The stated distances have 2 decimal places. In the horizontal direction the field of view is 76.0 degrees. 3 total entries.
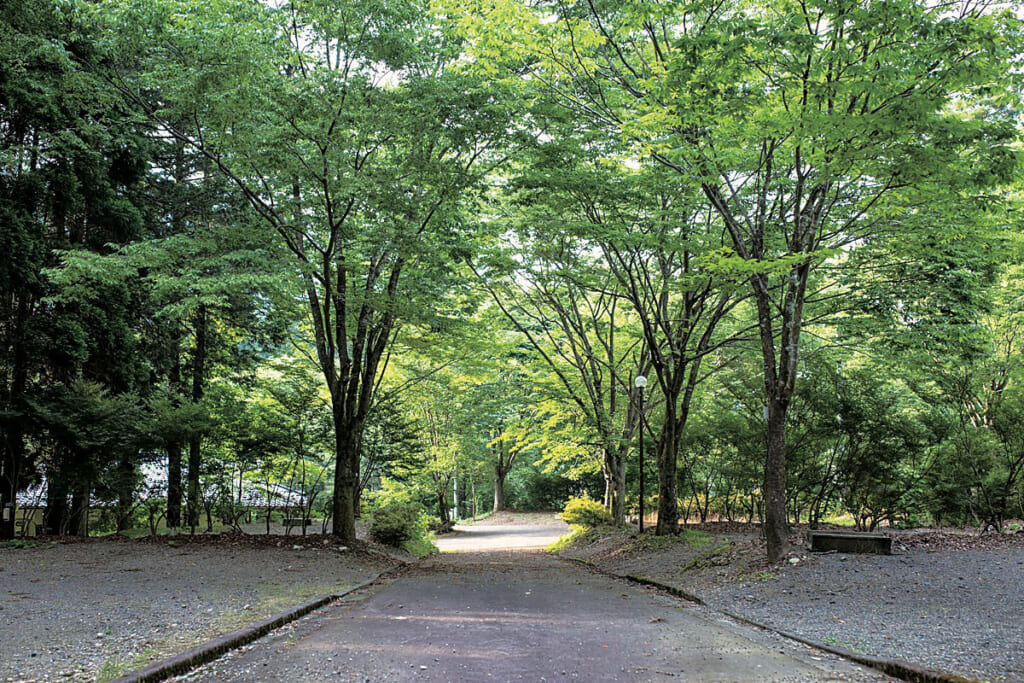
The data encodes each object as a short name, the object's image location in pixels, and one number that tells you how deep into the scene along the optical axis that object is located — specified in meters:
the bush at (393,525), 14.23
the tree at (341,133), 8.45
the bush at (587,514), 17.89
